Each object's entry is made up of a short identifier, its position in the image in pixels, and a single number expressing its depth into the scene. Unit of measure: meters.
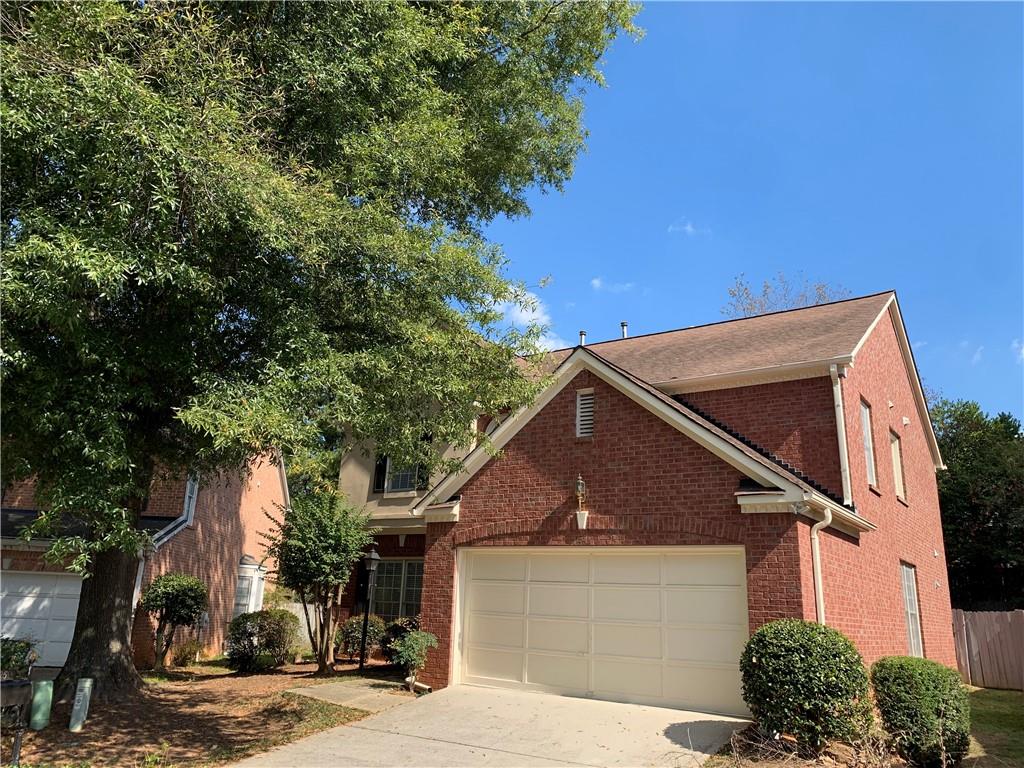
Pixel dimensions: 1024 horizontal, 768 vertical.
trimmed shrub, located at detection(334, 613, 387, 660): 17.27
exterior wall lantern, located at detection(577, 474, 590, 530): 12.00
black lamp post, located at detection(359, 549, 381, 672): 16.13
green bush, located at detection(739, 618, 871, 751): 8.45
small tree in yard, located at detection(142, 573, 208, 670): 16.47
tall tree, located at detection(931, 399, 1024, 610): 28.89
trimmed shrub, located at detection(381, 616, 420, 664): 16.80
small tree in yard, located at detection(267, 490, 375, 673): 15.21
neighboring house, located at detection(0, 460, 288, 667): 16.41
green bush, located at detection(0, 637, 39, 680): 13.29
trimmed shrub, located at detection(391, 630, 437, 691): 12.50
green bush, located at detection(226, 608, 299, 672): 16.09
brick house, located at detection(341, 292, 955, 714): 10.57
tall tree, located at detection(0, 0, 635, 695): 7.18
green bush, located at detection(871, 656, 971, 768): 9.25
